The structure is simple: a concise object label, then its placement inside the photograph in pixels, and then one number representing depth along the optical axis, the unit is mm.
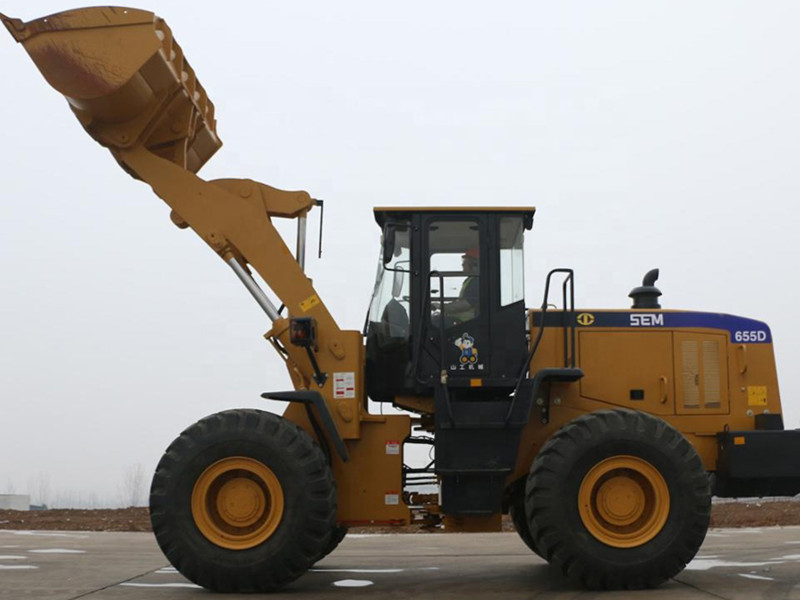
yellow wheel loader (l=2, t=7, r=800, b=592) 8367
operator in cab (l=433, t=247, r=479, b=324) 9133
